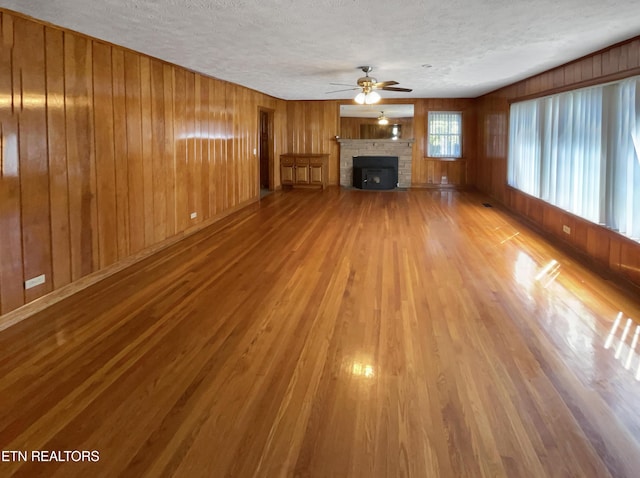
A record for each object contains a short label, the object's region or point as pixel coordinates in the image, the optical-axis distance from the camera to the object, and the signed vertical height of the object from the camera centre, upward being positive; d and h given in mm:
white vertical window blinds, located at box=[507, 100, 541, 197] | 7301 +772
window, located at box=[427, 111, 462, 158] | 12242 +1539
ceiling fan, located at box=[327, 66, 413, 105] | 6664 +1574
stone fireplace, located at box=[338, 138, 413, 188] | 12414 +1140
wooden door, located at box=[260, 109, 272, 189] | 11859 +1231
